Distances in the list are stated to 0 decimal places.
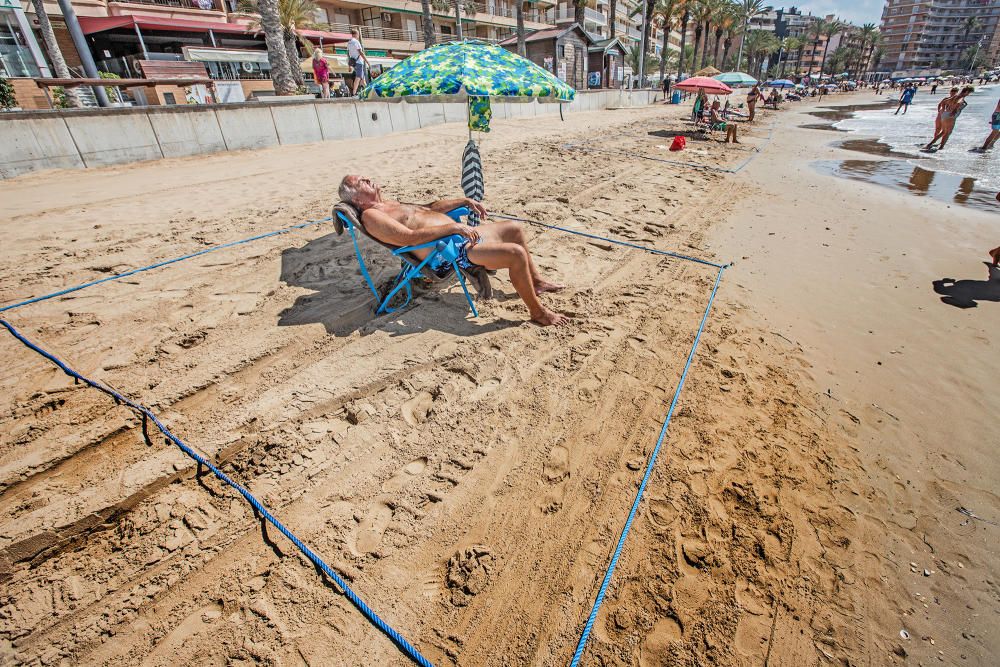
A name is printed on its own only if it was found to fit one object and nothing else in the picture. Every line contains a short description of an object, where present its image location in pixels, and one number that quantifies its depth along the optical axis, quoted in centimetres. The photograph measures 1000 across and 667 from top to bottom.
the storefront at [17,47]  1606
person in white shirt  1519
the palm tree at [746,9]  5666
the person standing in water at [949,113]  1244
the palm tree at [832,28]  8938
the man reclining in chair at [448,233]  327
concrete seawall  782
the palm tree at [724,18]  5187
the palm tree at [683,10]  4069
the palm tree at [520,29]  2584
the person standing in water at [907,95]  2677
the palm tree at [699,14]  4495
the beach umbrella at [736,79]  1738
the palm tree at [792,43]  7894
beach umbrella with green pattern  402
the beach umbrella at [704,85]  1407
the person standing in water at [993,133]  1264
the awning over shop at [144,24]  2067
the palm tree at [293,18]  1594
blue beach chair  335
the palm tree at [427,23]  2012
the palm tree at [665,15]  3814
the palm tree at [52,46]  1355
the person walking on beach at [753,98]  1905
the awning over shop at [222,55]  2219
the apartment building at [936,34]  12912
